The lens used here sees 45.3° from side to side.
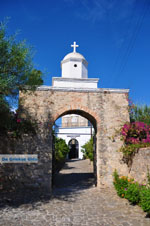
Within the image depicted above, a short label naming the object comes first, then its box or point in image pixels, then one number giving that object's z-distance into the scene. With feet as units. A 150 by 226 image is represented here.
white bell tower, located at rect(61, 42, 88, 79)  73.20
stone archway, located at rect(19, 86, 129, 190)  25.05
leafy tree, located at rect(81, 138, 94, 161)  53.59
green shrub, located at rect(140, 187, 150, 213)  15.21
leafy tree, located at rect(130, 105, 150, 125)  35.24
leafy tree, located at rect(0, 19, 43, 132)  19.07
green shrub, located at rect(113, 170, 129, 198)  21.38
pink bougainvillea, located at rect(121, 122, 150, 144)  24.71
